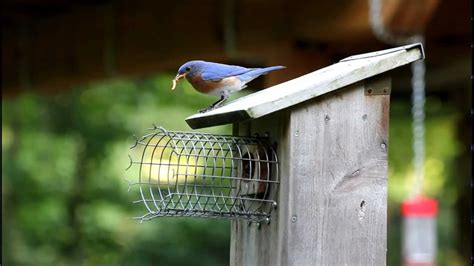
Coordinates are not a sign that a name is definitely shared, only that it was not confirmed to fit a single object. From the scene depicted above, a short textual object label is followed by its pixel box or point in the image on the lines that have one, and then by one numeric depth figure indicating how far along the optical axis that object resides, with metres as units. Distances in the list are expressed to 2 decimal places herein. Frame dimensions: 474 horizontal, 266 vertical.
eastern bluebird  6.05
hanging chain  5.26
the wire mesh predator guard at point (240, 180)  4.59
